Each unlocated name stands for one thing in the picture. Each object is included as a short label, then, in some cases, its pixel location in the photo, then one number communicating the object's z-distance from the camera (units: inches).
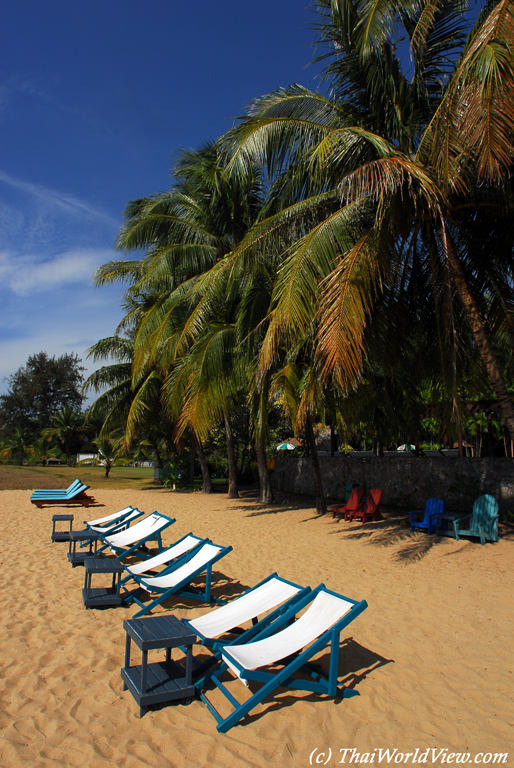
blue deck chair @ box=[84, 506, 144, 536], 293.5
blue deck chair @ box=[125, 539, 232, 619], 181.2
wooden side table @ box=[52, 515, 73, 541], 318.5
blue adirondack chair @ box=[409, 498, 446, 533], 329.1
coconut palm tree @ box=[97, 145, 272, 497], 440.5
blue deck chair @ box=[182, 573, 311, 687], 138.1
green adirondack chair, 294.2
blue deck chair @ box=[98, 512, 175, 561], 253.4
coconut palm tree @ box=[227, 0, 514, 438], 231.3
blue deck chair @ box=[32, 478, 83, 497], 519.8
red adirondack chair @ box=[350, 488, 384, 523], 396.5
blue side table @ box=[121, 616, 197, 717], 119.8
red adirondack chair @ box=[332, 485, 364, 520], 404.8
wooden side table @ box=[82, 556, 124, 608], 192.5
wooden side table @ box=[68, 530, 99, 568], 260.8
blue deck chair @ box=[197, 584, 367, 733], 114.8
